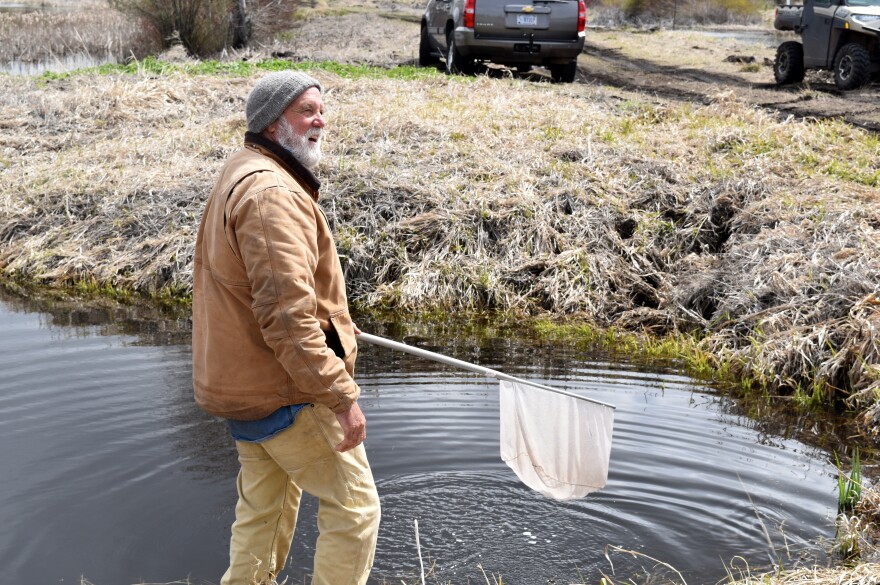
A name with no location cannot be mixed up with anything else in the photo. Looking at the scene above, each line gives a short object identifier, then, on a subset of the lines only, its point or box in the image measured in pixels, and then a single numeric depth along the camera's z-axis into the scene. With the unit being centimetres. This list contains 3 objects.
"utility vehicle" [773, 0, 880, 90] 1617
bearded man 347
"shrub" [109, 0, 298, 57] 2370
